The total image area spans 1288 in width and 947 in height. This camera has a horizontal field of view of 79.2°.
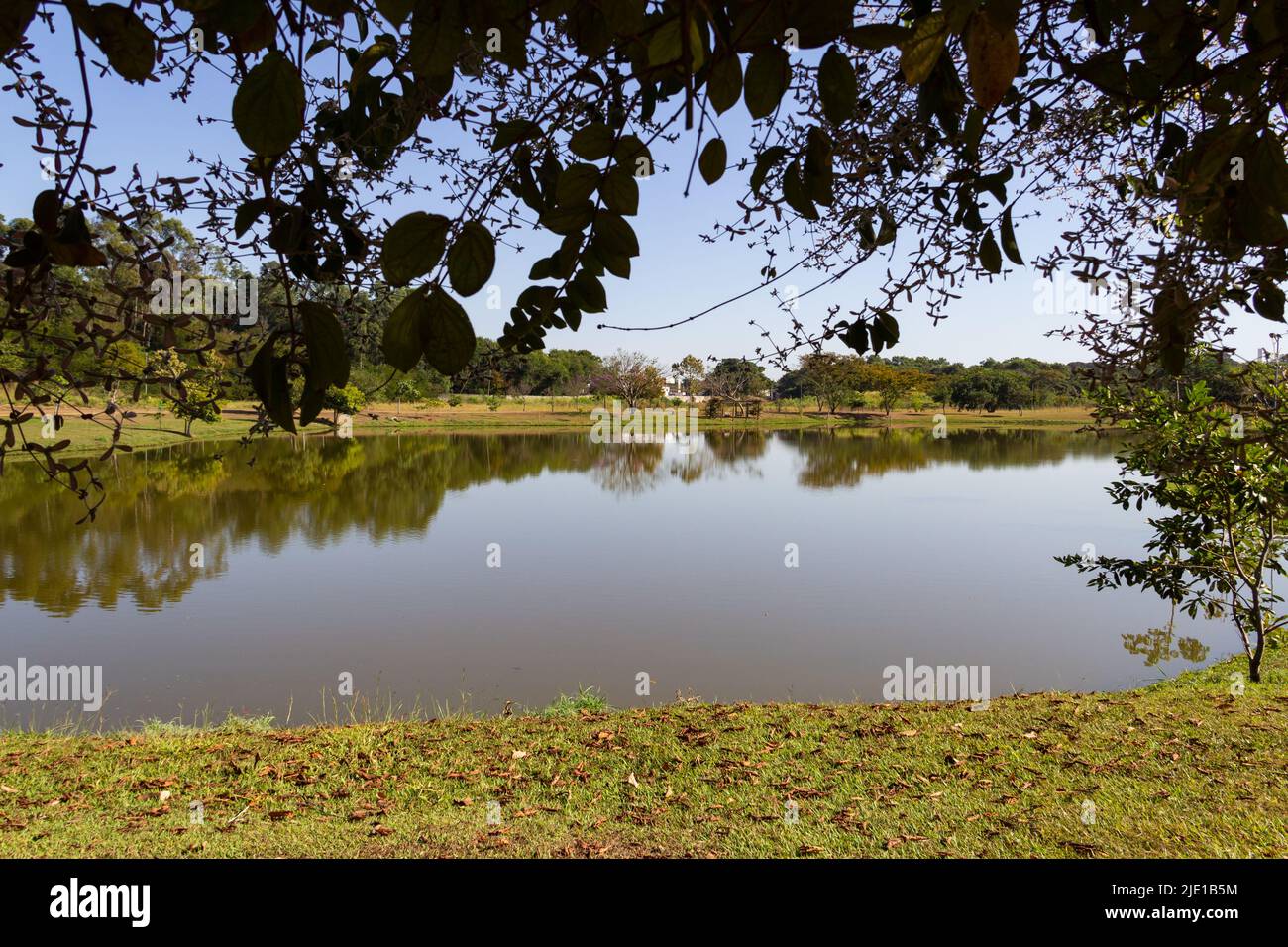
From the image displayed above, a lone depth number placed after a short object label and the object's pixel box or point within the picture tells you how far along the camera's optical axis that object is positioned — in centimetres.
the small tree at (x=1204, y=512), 434
